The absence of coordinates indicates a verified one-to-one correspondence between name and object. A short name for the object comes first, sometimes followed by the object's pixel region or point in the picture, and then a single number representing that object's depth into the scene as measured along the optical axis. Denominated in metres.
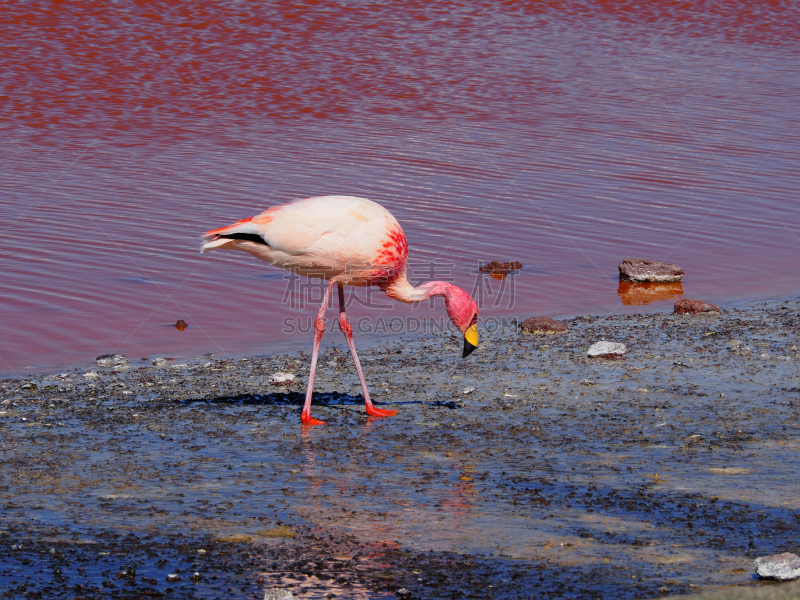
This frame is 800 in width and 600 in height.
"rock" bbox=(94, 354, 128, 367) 15.71
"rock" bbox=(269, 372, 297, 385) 14.87
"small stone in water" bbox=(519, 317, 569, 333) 17.33
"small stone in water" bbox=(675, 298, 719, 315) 18.33
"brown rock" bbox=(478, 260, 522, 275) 21.05
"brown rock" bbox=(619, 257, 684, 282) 20.69
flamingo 14.09
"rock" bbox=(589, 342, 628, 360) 15.70
